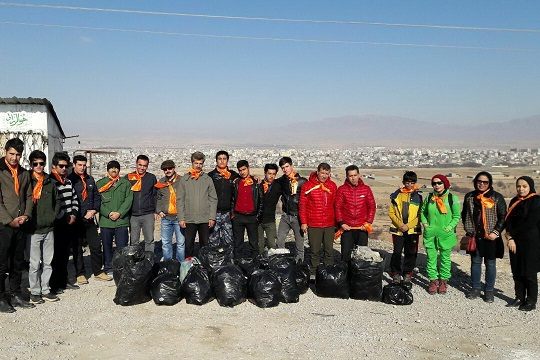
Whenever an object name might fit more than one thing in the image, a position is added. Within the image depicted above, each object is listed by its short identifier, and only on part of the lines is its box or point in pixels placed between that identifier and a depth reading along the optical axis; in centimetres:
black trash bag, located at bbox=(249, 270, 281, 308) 605
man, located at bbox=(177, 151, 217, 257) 708
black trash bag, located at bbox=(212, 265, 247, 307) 604
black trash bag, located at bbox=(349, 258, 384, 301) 638
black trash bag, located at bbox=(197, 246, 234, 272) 653
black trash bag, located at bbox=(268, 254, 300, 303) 622
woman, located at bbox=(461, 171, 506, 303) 625
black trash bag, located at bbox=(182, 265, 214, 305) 607
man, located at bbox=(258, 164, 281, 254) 753
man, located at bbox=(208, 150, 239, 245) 738
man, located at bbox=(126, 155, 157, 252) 721
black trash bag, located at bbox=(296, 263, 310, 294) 655
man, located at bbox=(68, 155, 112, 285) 685
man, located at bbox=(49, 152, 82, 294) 641
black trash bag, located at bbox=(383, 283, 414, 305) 628
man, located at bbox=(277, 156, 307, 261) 739
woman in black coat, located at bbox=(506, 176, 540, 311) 594
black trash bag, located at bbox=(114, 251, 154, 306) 607
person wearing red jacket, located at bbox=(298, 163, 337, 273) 700
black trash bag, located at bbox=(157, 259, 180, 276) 651
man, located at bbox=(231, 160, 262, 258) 737
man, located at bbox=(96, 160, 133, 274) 709
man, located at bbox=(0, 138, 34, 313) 547
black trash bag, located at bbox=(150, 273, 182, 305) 605
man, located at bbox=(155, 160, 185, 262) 725
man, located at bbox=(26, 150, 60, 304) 584
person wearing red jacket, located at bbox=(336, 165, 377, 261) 695
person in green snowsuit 653
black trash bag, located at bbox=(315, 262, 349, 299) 645
